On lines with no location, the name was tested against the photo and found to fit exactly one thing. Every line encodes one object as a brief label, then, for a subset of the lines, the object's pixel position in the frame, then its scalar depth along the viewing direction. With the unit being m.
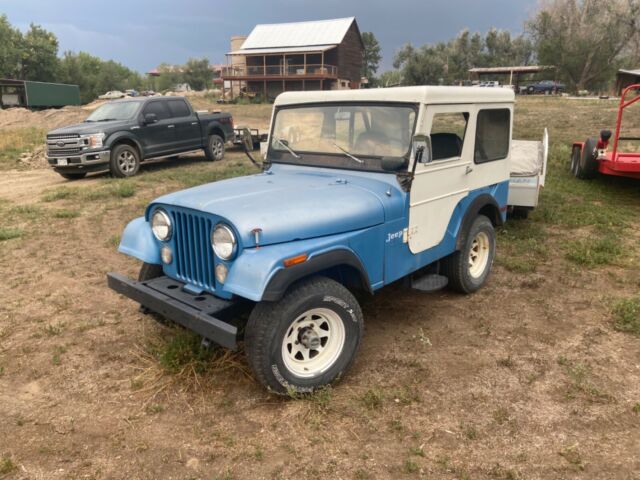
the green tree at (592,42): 45.53
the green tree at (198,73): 84.06
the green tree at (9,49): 53.00
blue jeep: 3.15
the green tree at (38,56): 55.28
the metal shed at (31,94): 39.06
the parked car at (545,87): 46.94
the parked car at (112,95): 57.86
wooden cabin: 43.94
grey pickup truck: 11.36
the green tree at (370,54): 78.12
